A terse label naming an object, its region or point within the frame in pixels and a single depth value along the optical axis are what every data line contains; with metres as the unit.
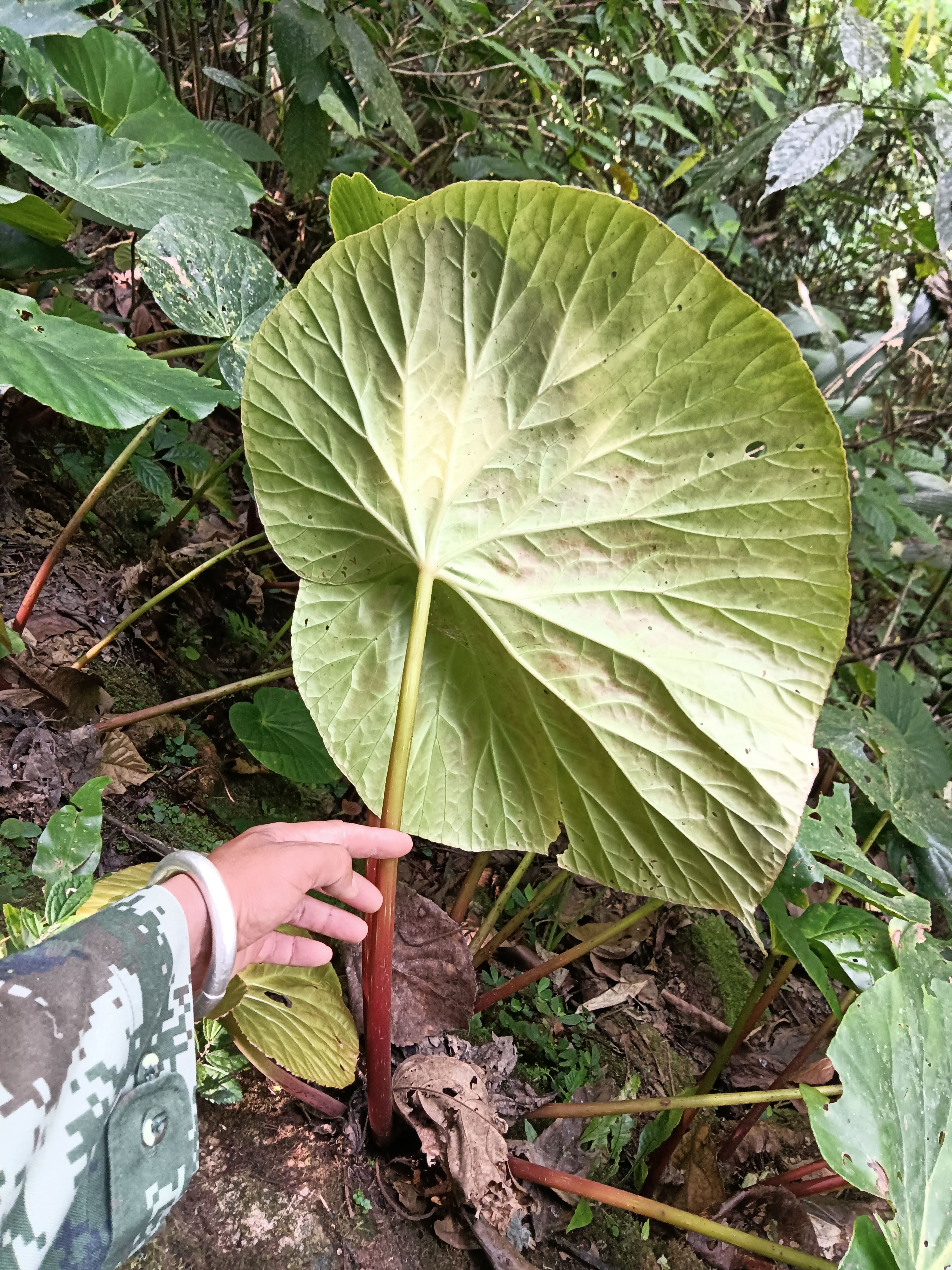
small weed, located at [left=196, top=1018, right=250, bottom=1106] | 0.73
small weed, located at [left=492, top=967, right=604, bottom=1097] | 1.01
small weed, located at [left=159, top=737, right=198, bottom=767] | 1.12
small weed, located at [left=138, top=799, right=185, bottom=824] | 1.01
